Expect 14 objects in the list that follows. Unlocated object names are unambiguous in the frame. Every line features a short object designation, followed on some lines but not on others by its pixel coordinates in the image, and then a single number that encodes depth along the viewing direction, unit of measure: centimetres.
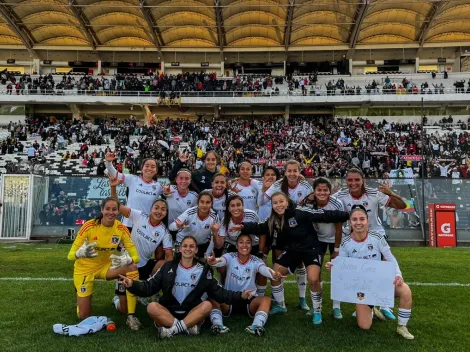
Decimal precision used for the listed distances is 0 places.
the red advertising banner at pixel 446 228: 1369
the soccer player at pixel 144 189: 626
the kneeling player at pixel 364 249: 461
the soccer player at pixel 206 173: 652
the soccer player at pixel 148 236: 547
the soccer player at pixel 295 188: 576
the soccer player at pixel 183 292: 445
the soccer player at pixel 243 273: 496
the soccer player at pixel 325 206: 548
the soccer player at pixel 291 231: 523
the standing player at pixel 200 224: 545
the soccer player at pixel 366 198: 554
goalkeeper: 502
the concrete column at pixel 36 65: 4624
